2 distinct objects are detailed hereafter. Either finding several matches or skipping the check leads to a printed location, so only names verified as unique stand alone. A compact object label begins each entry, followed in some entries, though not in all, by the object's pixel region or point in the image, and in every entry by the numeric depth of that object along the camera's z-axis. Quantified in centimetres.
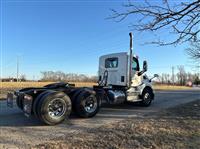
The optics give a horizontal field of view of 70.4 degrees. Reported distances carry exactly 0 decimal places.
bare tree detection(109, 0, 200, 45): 331
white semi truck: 420
